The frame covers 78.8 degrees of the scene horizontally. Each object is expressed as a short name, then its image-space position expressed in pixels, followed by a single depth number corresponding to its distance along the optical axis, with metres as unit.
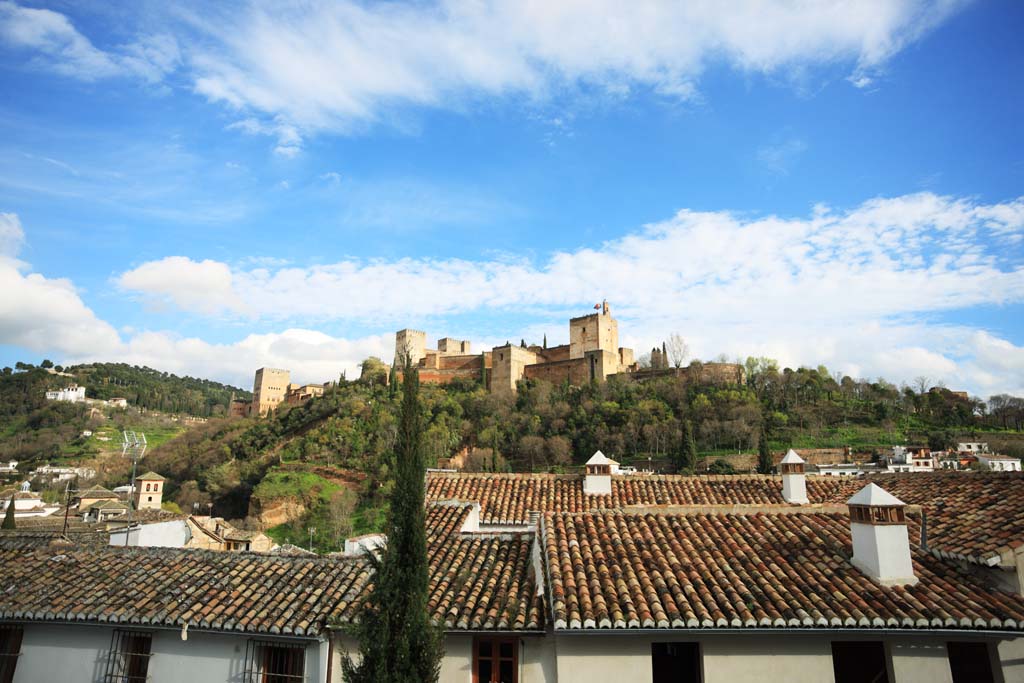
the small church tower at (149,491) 48.59
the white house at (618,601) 6.32
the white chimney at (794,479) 11.73
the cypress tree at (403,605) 5.45
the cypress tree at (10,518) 21.33
